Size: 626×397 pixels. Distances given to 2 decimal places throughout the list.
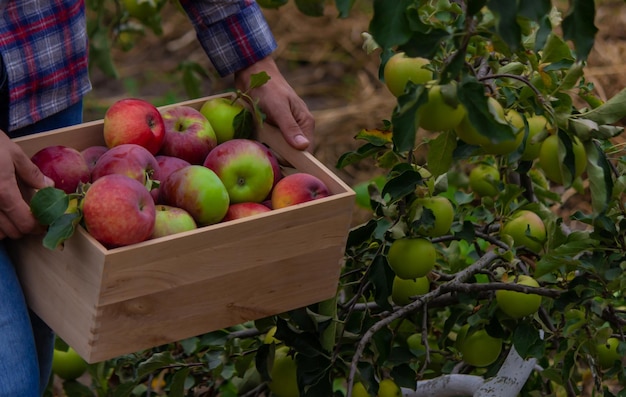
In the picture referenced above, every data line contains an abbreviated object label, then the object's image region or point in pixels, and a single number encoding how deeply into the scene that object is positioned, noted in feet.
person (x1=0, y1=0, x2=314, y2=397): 8.20
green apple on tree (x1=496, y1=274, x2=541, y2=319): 8.83
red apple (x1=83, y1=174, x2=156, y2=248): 7.88
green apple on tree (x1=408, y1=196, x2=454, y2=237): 8.65
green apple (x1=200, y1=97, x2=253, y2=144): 9.02
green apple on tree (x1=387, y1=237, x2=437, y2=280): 8.67
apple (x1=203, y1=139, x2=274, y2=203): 8.53
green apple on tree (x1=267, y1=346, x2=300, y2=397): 9.17
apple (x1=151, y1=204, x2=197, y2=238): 8.13
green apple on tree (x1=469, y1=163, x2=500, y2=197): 9.73
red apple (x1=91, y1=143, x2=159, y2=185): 8.30
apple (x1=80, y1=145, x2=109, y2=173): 8.58
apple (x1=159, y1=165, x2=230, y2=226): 8.25
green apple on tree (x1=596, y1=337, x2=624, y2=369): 9.28
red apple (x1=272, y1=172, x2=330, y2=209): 8.36
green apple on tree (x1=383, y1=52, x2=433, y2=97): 8.22
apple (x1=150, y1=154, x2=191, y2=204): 8.51
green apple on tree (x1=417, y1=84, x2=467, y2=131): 7.60
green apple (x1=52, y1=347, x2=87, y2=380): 10.11
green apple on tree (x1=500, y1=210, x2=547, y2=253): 9.27
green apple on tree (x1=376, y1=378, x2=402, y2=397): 9.06
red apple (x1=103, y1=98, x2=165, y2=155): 8.62
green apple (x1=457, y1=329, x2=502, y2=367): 9.17
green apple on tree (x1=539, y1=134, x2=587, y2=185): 7.77
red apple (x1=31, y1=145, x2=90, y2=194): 8.32
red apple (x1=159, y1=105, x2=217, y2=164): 8.79
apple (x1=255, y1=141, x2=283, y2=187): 8.72
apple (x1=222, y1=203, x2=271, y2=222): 8.39
